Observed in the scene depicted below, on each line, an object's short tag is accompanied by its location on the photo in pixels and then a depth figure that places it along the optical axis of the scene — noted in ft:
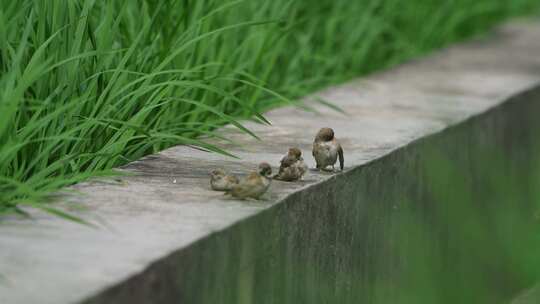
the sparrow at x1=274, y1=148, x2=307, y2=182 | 26.73
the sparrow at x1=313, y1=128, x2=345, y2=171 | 27.94
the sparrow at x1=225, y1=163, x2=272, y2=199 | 24.21
